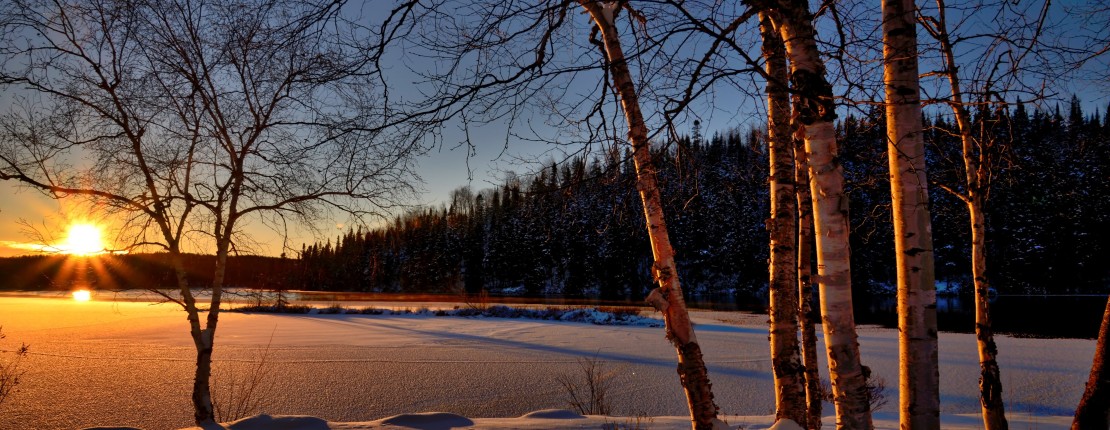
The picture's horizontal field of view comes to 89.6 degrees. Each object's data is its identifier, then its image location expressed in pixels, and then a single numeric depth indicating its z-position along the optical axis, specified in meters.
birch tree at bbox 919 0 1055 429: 4.54
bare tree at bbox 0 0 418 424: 5.34
